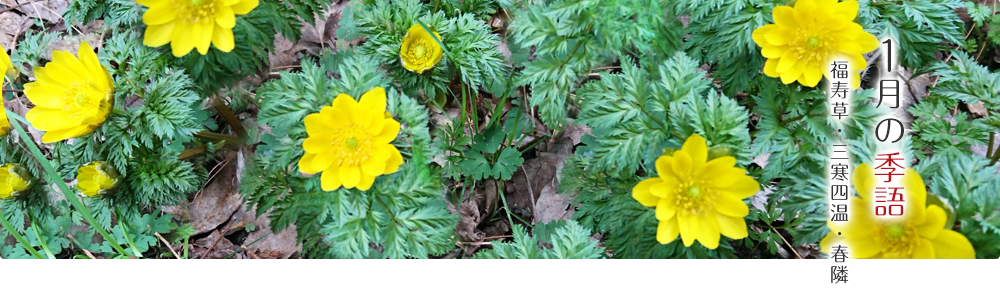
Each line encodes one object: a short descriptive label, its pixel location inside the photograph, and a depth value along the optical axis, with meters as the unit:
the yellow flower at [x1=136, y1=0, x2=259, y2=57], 0.44
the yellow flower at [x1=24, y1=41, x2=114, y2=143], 0.45
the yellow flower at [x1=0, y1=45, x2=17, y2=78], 0.47
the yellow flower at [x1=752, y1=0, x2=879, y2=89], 0.44
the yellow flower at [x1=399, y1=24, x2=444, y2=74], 0.49
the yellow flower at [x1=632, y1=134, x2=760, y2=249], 0.43
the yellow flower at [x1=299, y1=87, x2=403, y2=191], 0.43
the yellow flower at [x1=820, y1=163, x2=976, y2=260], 0.41
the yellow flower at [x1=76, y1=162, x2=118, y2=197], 0.47
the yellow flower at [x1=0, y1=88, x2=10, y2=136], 0.47
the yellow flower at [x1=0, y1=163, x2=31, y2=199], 0.48
